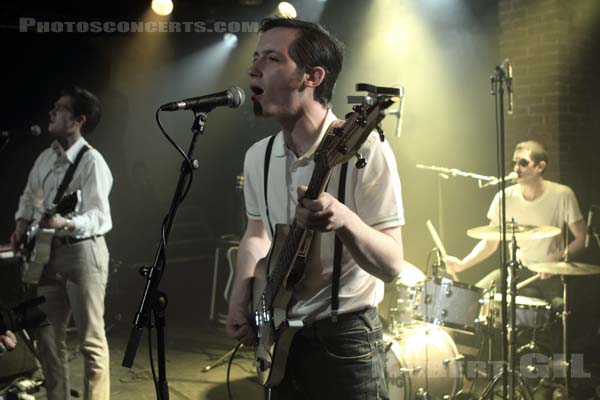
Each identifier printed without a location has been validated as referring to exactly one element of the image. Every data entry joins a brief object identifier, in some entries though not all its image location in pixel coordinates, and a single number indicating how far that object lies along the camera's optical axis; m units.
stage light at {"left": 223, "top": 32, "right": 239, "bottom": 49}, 6.88
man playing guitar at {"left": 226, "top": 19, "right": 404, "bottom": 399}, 1.90
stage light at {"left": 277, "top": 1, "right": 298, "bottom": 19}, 5.90
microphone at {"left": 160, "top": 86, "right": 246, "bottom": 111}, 2.19
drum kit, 4.13
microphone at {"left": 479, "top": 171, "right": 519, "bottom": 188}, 4.66
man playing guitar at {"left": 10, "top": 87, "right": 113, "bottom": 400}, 3.77
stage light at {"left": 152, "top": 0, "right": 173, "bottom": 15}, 6.12
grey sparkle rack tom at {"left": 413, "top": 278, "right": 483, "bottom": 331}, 4.28
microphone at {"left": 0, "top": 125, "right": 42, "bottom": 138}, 4.17
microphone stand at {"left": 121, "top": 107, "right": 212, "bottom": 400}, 2.01
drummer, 4.90
